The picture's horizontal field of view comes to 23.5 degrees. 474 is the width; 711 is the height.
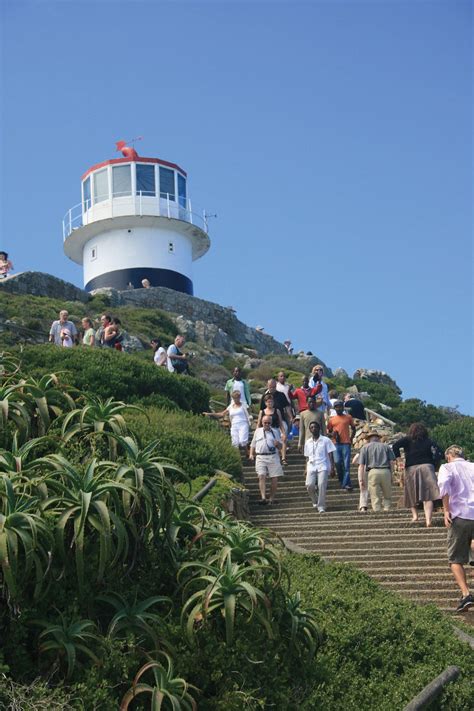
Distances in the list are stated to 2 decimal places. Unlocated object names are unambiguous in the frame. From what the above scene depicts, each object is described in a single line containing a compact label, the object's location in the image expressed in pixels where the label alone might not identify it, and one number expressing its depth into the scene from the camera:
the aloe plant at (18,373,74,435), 10.04
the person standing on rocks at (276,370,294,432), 21.16
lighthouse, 45.03
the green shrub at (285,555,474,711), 8.91
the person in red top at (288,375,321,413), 21.30
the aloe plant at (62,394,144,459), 9.55
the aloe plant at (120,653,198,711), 7.38
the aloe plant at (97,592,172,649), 7.89
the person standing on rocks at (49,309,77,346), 22.23
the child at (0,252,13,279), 36.72
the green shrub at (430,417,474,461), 23.66
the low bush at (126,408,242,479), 15.80
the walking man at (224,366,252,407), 21.52
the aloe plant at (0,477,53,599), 7.28
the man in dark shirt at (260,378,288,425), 20.64
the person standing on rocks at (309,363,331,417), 22.06
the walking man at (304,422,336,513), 16.44
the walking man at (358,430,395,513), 16.12
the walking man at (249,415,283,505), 16.98
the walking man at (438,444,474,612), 11.88
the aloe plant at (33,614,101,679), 7.52
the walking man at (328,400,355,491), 18.05
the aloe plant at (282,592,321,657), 8.70
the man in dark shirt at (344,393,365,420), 22.28
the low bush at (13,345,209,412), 19.08
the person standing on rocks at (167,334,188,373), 23.36
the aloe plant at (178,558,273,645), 8.09
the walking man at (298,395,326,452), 19.12
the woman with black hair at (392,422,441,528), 15.15
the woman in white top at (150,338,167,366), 24.16
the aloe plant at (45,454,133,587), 7.75
